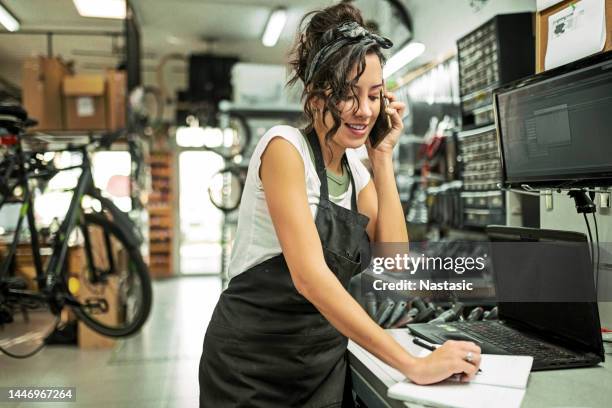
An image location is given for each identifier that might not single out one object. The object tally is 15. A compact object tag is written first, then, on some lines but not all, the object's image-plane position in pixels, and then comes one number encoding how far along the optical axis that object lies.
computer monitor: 1.17
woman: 1.01
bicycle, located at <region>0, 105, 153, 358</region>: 2.76
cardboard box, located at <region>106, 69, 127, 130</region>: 4.16
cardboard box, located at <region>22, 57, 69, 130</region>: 3.69
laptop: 1.10
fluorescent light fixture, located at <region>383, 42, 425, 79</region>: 3.57
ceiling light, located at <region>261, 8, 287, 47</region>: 6.70
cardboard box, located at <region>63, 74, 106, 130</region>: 3.97
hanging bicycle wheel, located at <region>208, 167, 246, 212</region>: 5.88
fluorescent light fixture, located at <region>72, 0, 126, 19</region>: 3.66
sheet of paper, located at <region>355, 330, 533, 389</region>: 0.95
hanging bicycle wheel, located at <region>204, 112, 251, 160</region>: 5.80
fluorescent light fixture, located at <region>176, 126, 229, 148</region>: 9.61
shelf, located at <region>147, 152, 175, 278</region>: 9.70
